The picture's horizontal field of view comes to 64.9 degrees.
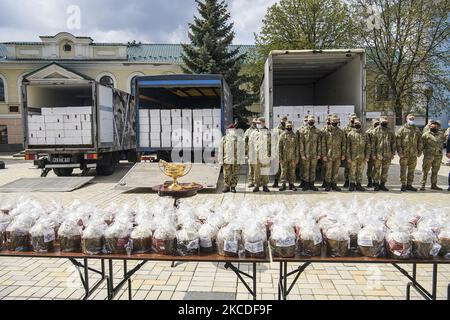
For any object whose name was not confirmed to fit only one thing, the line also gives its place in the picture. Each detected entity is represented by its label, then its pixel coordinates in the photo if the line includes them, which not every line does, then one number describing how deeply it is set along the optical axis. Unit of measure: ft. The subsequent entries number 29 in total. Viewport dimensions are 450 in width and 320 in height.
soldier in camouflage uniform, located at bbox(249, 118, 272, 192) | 29.27
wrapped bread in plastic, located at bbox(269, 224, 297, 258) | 8.82
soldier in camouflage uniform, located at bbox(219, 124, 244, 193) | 28.89
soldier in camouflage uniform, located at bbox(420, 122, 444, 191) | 29.27
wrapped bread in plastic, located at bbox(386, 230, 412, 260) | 8.64
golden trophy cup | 15.72
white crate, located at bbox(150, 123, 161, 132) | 33.55
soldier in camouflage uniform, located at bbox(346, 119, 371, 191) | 28.89
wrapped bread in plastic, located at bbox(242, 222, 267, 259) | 8.87
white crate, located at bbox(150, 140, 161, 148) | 33.71
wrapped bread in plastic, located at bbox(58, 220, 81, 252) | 9.51
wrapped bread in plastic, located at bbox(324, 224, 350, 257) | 8.93
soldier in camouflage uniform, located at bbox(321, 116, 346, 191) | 29.30
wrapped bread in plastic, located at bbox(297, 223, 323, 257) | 8.93
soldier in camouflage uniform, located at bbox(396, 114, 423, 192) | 29.01
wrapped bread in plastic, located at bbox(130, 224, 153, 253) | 9.37
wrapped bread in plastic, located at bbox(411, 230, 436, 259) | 8.61
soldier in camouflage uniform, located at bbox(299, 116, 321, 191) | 29.53
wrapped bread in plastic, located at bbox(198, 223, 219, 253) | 9.39
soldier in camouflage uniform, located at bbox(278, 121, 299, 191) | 29.58
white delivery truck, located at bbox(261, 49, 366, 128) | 31.19
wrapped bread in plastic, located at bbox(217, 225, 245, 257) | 9.04
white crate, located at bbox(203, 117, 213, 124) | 33.40
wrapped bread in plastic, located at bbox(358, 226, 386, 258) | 8.85
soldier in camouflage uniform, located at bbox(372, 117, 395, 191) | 29.01
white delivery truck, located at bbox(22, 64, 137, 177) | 36.58
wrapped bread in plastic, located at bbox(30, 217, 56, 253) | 9.50
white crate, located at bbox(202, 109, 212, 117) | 33.32
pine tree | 78.33
